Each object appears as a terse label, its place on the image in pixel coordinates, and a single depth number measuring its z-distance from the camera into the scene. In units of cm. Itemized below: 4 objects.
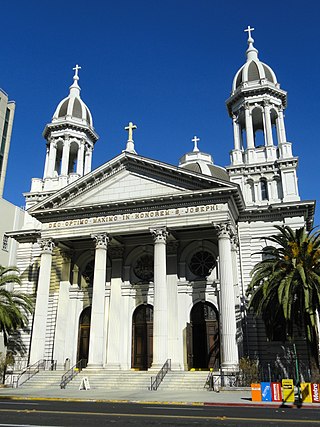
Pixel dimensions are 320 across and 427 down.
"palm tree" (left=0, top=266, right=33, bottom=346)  2998
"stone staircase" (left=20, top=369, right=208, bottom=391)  2438
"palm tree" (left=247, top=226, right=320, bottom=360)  2275
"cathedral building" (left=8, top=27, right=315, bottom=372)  2888
